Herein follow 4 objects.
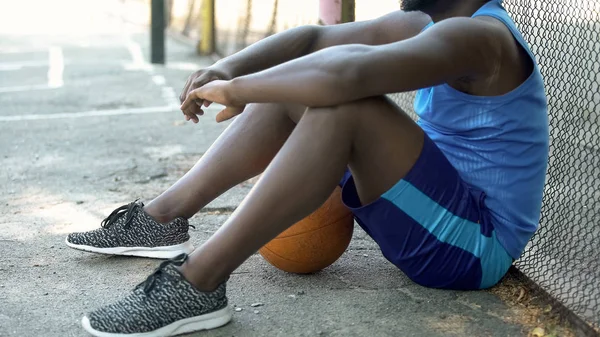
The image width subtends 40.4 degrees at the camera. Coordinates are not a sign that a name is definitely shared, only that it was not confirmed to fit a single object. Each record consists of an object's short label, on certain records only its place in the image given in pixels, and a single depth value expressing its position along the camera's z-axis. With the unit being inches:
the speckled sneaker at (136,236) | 129.0
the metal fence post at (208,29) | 430.5
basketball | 121.3
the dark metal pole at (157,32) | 392.5
